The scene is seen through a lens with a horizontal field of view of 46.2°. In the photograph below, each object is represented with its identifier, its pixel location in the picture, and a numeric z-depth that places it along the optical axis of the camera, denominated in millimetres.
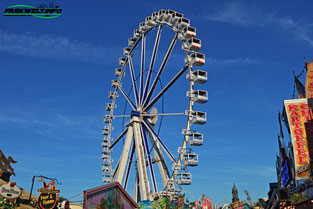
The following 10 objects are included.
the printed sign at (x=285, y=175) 29377
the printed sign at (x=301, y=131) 25281
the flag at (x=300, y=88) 34750
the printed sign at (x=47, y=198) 22438
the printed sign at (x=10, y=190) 23156
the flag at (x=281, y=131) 36294
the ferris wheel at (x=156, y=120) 31000
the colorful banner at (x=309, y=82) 29425
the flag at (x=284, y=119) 31497
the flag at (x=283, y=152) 30844
